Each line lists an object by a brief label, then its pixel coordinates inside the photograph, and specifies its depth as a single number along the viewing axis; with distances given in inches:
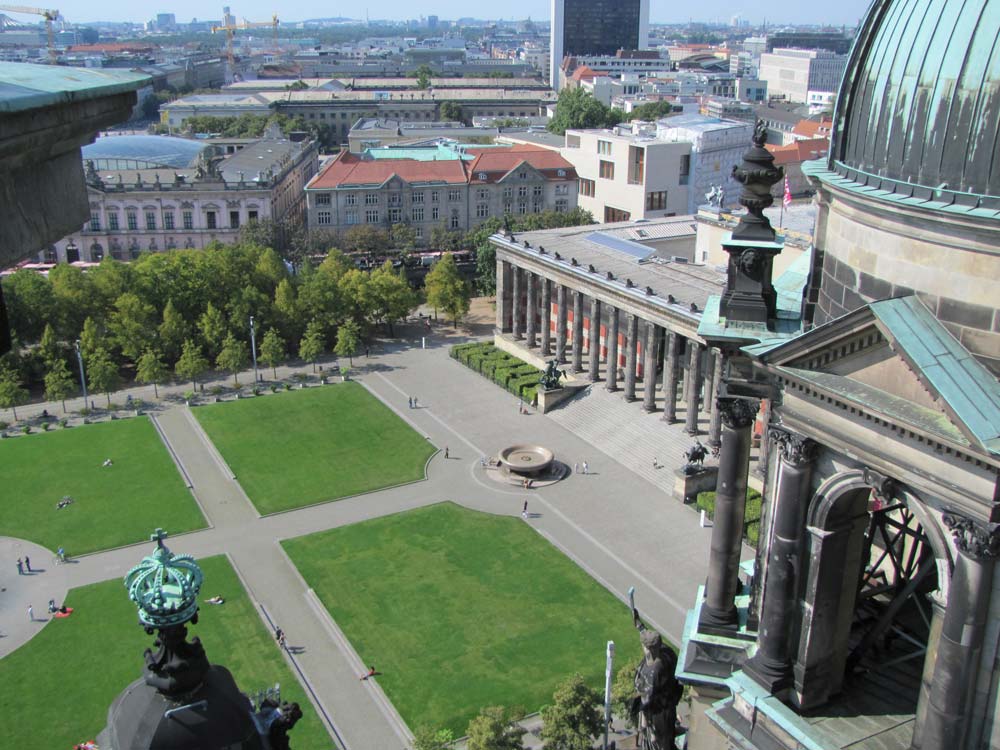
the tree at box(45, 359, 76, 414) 3666.3
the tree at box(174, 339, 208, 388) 3912.4
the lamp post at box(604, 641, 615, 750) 1691.7
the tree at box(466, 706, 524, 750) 1667.1
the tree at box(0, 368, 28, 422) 3570.4
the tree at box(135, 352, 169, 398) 3863.2
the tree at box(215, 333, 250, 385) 3964.1
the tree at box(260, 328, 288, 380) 4087.1
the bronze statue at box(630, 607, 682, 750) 1210.6
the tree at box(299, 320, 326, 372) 4158.5
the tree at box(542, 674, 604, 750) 1748.3
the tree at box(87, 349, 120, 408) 3747.5
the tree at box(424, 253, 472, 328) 4714.6
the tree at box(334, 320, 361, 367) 4237.2
